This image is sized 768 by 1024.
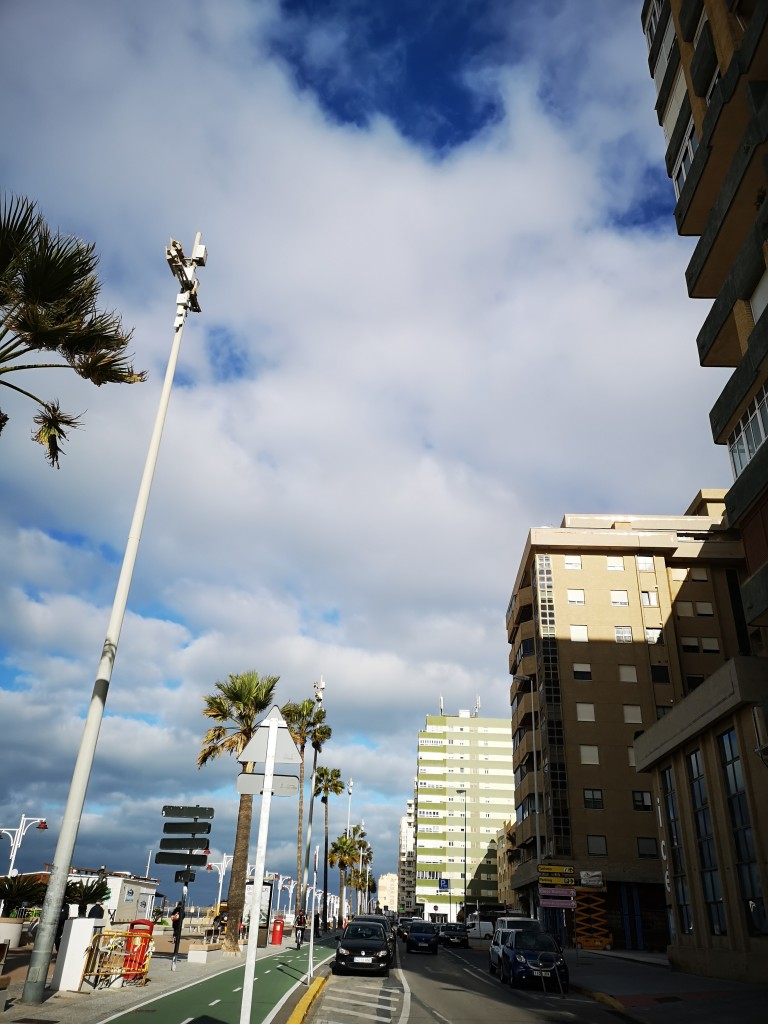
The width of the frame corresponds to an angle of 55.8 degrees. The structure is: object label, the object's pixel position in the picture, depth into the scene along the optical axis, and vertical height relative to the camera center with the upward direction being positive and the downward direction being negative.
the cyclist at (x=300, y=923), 32.16 -2.25
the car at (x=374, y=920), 23.32 -1.15
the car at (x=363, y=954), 19.92 -1.84
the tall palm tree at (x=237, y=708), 30.09 +6.24
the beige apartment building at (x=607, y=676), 45.03 +13.98
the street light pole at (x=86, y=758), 10.01 +1.43
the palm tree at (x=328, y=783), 63.28 +7.61
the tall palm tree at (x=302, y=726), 43.46 +8.57
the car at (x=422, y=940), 34.44 -2.44
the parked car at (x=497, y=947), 21.69 -1.68
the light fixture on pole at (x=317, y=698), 28.06 +6.42
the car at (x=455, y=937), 43.00 -2.78
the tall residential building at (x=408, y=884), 169.05 -0.33
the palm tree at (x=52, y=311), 9.88 +7.13
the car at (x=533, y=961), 18.70 -1.73
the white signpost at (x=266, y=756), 8.04 +1.31
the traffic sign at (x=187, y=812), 18.95 +1.42
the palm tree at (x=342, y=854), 79.94 +2.51
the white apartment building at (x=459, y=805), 116.68 +12.39
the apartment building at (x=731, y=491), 19.16 +9.64
